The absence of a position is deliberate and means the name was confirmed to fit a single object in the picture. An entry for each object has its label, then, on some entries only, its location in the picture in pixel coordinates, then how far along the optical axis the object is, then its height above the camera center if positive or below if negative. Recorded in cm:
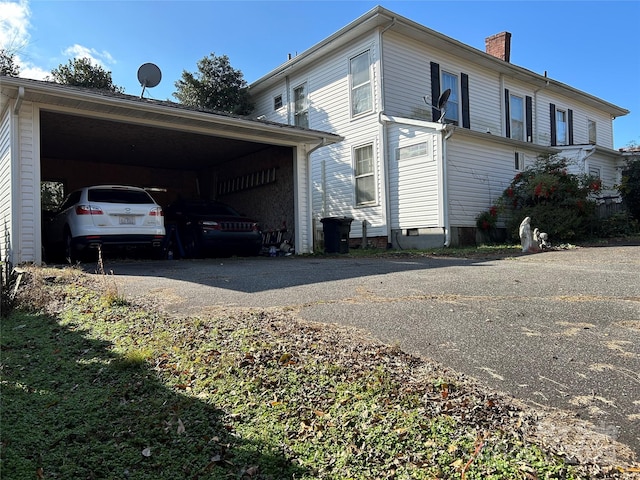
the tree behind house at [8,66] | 2058 +848
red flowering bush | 1262 +94
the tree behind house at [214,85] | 1997 +713
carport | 854 +272
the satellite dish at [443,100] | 1313 +401
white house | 1291 +381
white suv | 903 +49
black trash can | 1224 +14
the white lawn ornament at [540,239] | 1105 -10
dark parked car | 1107 +30
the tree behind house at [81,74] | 2389 +906
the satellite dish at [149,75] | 1122 +417
